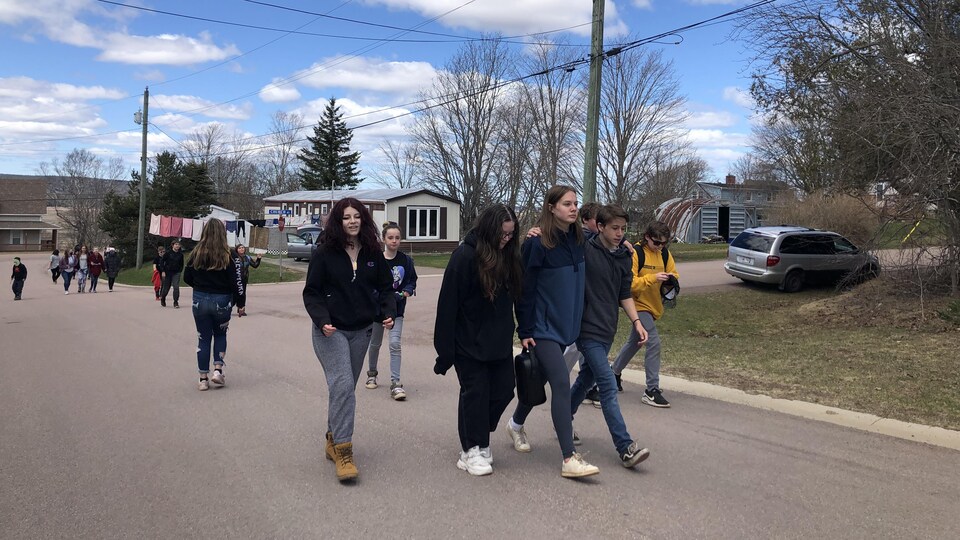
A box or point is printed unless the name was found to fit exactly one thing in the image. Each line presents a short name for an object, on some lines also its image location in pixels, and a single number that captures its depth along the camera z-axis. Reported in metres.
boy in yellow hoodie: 6.22
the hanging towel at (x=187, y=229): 36.94
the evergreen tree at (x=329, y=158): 67.62
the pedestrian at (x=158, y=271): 17.98
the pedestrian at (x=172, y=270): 16.91
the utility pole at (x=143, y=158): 33.28
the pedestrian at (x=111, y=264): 25.75
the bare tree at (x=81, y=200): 72.55
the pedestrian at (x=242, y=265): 7.67
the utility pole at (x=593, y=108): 12.95
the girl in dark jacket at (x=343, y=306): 4.64
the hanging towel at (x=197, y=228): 36.50
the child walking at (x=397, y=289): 7.26
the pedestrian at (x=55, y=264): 27.55
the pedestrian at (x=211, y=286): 7.19
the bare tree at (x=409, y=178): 55.51
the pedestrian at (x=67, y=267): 24.45
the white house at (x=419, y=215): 39.66
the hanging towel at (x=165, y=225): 36.16
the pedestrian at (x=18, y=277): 21.25
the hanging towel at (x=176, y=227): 36.72
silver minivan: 17.47
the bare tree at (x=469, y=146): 41.81
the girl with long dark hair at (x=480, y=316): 4.46
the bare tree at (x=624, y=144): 33.78
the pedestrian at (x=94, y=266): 25.45
